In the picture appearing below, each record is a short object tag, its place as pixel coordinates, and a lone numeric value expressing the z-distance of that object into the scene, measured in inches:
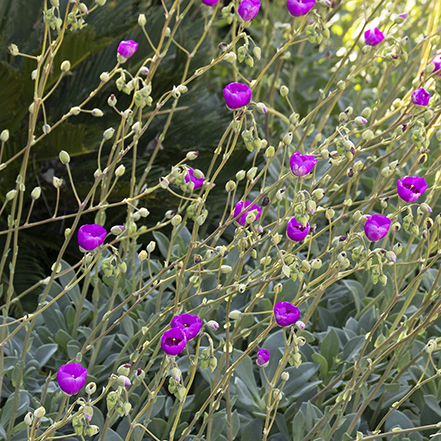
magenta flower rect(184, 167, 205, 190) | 82.5
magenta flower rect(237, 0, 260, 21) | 79.6
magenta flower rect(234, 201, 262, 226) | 81.3
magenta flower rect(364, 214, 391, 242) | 79.6
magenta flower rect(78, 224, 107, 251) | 80.1
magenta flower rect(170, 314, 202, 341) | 75.4
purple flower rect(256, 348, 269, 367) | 79.2
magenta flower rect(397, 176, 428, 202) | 81.6
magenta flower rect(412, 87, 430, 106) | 82.7
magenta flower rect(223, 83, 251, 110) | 78.3
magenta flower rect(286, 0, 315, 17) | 81.6
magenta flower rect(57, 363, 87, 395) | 76.8
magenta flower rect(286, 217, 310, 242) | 80.4
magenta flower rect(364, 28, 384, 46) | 90.1
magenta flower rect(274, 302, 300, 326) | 77.1
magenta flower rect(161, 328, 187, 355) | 74.7
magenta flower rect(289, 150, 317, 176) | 78.7
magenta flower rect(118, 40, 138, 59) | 81.3
